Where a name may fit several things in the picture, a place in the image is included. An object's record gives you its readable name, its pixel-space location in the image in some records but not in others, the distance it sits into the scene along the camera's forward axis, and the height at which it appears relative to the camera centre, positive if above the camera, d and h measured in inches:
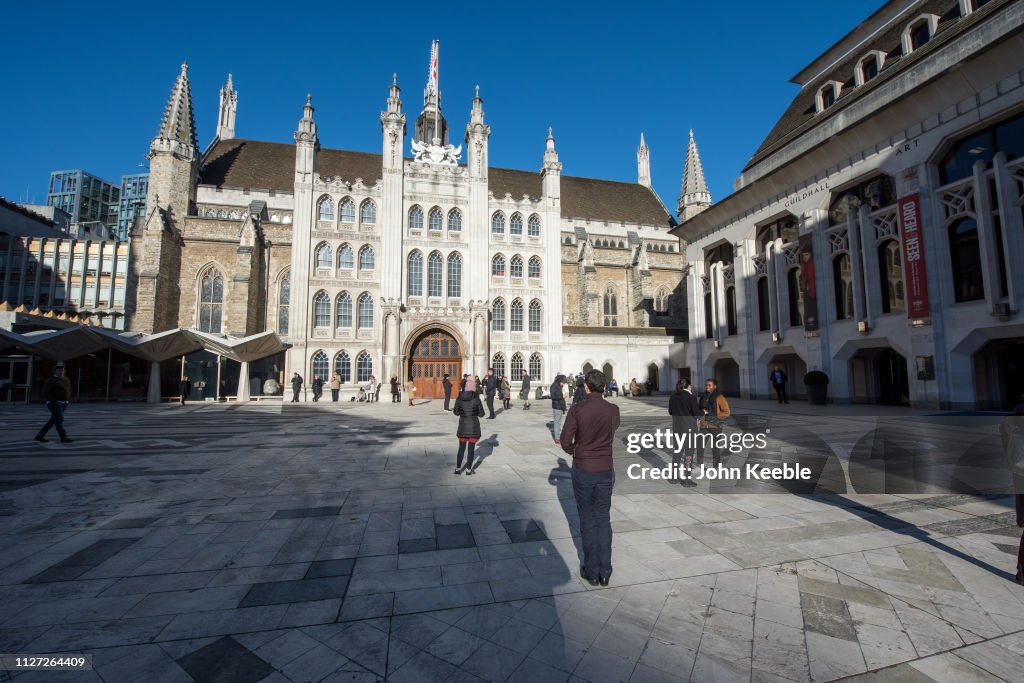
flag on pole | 1534.2 +1027.1
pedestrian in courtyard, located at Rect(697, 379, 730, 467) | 284.7 -24.2
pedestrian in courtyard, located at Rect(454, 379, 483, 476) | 289.0 -28.3
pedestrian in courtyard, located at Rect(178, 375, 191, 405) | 983.6 -21.9
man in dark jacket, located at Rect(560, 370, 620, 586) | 145.8 -33.3
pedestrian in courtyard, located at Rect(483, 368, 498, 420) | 678.0 -16.7
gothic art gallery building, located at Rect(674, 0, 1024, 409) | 575.2 +244.6
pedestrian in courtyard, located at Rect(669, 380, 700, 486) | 279.6 -25.3
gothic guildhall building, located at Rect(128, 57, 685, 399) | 1120.2 +280.8
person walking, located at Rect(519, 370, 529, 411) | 843.9 -23.9
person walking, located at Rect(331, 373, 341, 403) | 1071.6 -18.3
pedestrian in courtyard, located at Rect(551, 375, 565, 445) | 437.7 -28.7
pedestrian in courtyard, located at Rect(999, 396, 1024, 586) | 143.7 -24.1
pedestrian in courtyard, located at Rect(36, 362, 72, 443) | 390.6 -15.2
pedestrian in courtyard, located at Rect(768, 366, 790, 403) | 831.7 -12.3
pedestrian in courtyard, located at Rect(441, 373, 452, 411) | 803.4 -19.9
